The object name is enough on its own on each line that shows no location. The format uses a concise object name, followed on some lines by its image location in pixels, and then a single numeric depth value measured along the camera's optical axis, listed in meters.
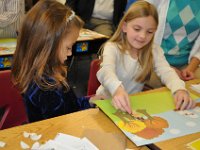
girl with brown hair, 1.14
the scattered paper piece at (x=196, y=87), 1.48
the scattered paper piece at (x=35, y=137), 0.93
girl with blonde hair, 1.44
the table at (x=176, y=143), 0.93
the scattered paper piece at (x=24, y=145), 0.88
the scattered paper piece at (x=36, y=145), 0.88
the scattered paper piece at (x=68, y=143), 0.89
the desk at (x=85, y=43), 2.20
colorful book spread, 0.99
